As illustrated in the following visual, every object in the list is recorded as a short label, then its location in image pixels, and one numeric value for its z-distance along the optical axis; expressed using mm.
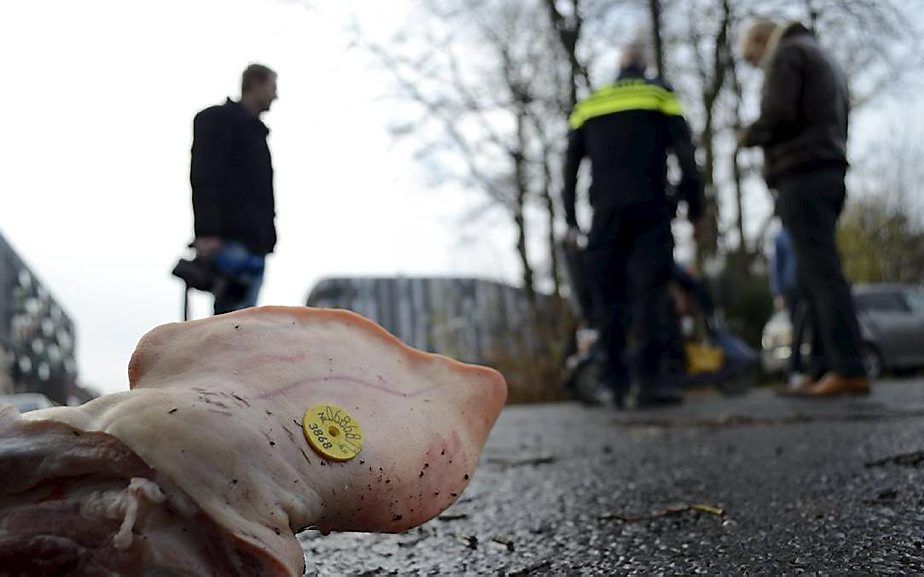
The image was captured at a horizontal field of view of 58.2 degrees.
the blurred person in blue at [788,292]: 6004
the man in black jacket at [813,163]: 3791
